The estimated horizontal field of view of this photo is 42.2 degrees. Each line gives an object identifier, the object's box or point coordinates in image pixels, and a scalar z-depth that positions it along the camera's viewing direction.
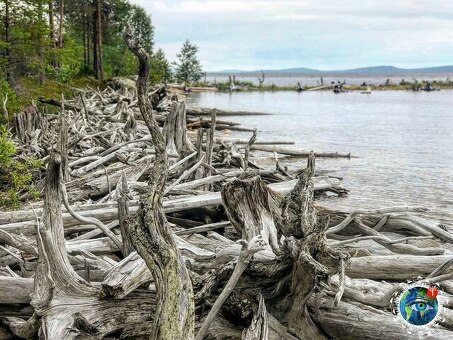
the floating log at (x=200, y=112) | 31.59
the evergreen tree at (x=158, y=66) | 45.24
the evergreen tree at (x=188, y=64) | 93.69
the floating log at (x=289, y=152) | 19.34
